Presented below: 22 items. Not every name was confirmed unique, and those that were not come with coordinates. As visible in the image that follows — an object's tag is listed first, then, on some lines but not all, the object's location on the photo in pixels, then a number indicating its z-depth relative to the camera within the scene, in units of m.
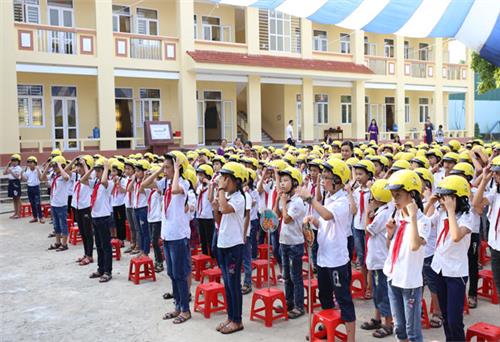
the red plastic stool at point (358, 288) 6.82
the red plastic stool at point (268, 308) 6.02
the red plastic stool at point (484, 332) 4.65
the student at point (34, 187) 14.13
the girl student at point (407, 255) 4.38
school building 19.83
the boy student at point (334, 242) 5.12
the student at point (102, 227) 8.34
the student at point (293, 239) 6.12
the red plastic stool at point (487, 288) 6.59
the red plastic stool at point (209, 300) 6.42
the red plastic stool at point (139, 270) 8.05
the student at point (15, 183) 14.91
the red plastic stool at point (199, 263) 7.94
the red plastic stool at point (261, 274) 7.47
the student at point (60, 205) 10.34
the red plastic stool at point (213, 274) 7.07
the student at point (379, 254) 5.51
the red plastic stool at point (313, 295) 6.43
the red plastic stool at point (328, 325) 5.14
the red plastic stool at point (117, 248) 9.70
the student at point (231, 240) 5.85
